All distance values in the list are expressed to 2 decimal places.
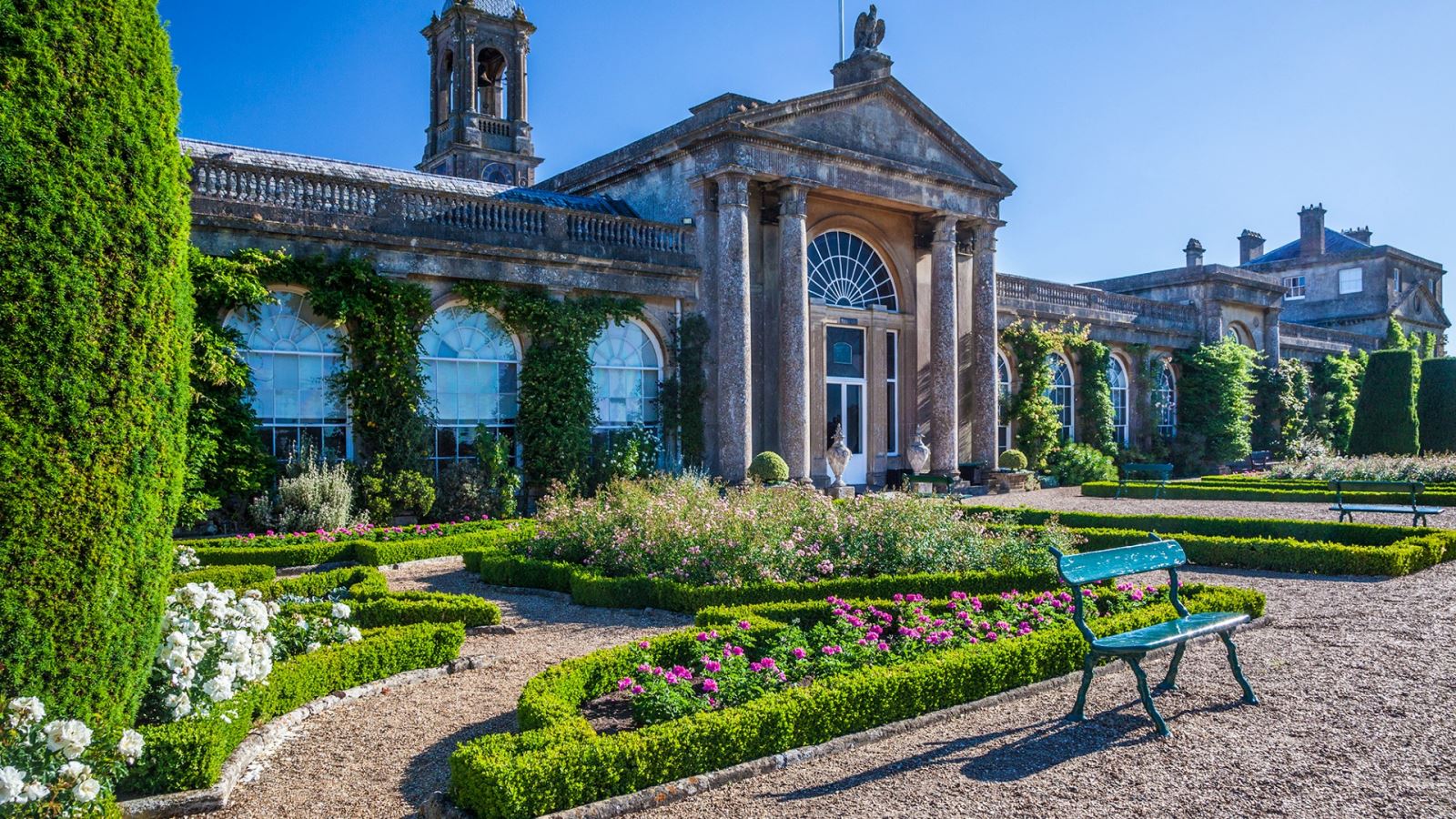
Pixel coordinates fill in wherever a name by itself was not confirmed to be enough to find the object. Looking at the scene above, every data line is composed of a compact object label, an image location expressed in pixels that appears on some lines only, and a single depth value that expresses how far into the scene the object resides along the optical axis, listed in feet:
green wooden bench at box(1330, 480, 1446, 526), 43.09
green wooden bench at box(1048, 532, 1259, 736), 17.20
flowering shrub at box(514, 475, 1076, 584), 29.84
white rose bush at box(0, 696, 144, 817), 11.50
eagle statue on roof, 67.36
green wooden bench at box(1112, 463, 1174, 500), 75.82
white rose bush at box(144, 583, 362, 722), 15.28
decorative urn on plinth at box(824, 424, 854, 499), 62.21
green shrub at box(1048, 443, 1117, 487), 79.41
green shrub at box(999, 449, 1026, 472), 73.77
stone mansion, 48.98
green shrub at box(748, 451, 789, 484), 57.52
